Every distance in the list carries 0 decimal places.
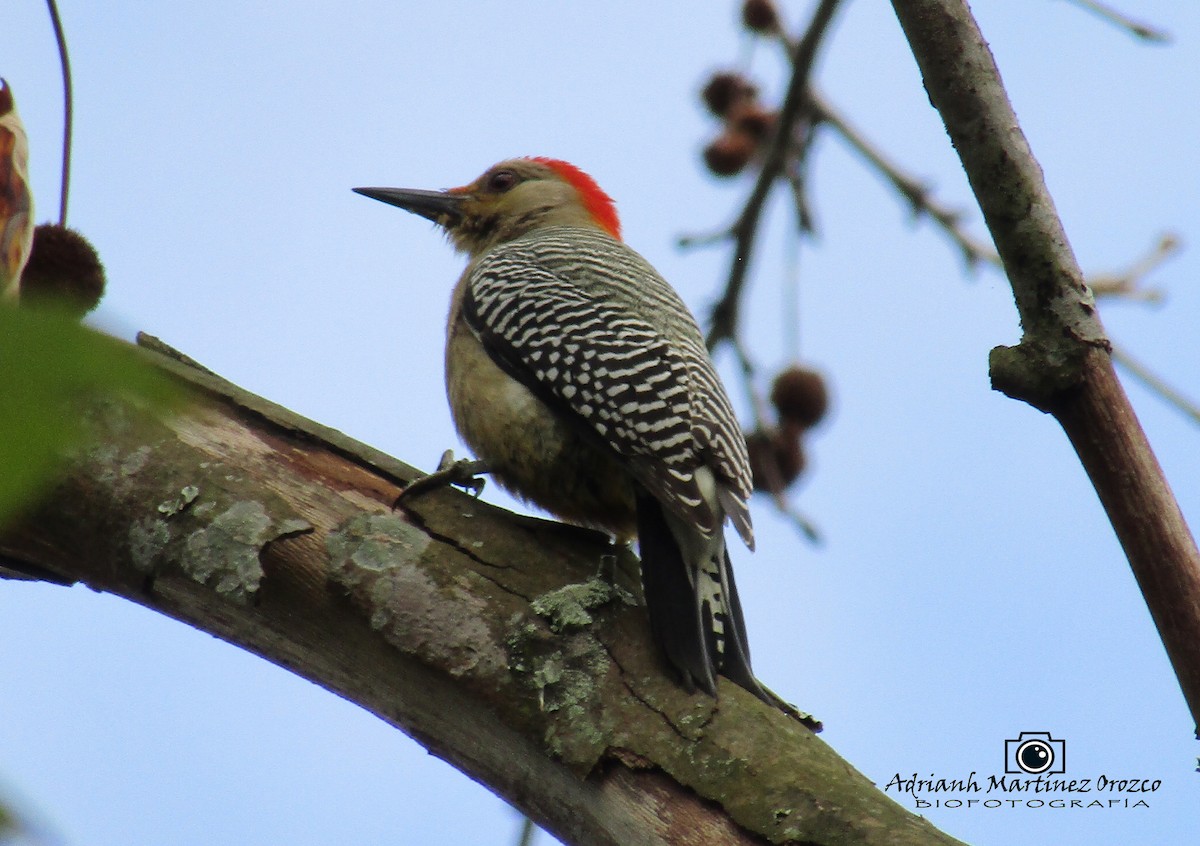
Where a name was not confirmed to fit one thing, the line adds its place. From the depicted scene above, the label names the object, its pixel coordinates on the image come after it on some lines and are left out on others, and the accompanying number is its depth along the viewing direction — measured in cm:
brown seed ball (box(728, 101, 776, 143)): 1076
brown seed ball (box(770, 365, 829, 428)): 1010
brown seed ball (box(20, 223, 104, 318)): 598
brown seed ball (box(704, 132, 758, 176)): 1070
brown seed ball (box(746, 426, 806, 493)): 918
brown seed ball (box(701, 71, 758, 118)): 1111
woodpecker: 668
